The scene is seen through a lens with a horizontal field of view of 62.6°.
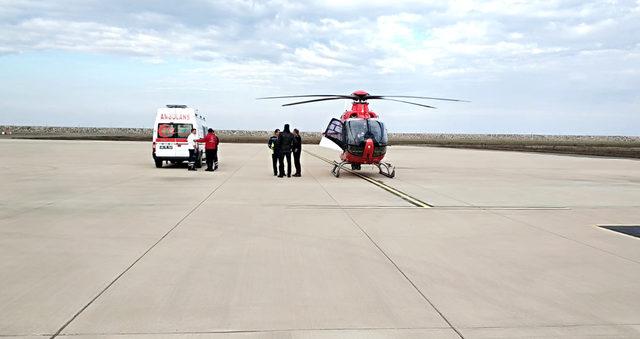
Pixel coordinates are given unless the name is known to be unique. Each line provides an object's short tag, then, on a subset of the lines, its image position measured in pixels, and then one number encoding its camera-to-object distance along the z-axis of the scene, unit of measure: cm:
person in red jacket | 2013
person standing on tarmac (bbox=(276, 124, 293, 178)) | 1856
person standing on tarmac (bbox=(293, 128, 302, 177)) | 1884
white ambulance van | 2123
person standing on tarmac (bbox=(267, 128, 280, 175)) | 1861
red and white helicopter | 1828
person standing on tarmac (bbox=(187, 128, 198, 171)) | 2045
